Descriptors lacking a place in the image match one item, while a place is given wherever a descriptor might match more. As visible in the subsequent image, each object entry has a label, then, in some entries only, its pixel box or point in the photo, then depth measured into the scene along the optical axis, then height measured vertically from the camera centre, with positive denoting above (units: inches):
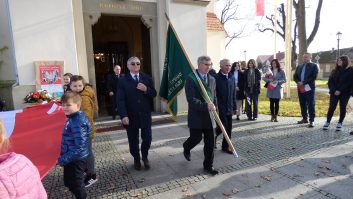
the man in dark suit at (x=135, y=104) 171.5 -19.3
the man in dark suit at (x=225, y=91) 196.1 -15.3
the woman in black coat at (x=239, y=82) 341.1 -16.1
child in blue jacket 118.6 -29.9
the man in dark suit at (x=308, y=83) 291.6 -18.6
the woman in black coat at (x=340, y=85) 253.8 -20.4
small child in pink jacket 59.6 -22.6
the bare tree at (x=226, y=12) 1466.0 +326.5
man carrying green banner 163.2 -25.0
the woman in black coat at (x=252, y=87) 331.3 -22.8
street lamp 1118.4 +127.8
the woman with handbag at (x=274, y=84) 321.7 -19.8
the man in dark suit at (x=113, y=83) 340.8 -9.0
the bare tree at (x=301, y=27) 733.9 +136.7
